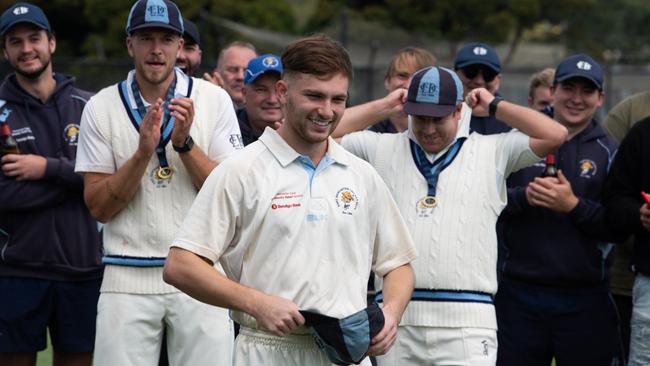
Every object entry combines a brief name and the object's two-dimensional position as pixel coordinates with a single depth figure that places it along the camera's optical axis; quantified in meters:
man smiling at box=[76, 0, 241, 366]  11.92
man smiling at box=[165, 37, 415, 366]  9.25
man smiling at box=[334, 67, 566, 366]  12.01
